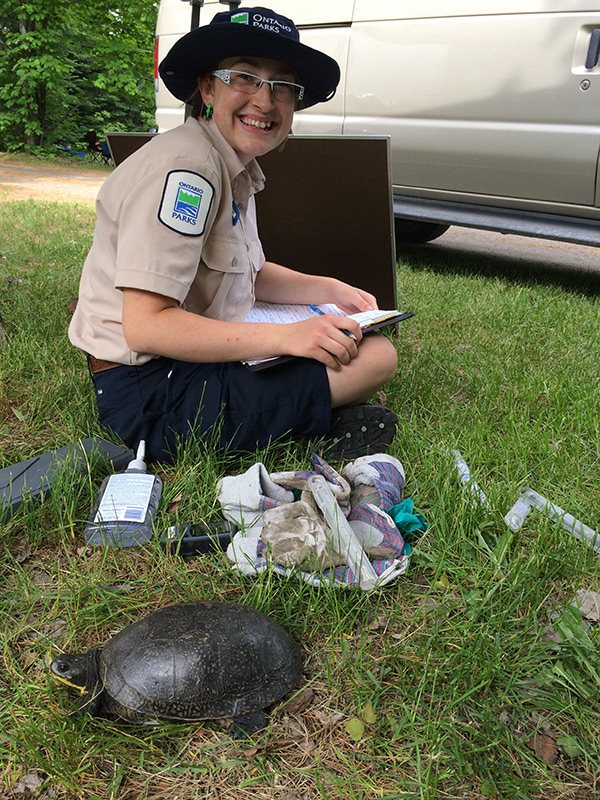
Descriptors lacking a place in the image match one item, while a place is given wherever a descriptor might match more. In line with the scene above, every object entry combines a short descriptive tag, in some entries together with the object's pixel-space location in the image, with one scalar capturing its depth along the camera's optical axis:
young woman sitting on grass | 1.98
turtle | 1.31
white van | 4.30
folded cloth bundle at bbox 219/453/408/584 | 1.72
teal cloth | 1.94
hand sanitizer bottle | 1.85
